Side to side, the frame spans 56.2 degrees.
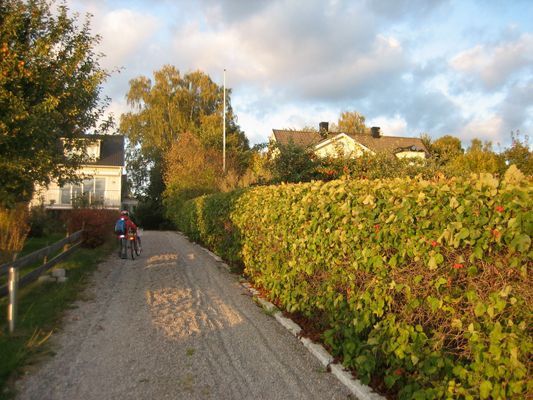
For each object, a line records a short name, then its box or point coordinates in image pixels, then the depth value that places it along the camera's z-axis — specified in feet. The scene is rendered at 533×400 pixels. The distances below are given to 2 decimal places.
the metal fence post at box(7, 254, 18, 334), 20.59
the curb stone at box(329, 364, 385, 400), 15.08
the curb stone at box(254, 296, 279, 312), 26.85
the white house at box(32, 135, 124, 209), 125.59
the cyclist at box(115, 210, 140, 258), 51.67
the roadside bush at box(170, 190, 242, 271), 41.91
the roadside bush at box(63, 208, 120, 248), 55.78
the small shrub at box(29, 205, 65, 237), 62.11
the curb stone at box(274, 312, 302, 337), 22.59
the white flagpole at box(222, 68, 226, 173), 116.11
